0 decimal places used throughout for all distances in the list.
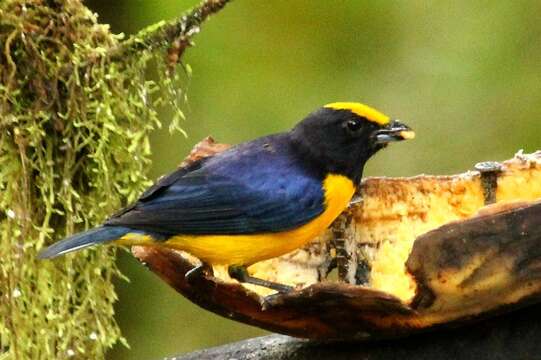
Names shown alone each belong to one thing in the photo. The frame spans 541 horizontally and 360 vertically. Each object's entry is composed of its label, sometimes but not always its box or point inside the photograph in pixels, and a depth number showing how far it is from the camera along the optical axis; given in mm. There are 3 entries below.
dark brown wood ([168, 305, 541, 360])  5203
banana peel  4379
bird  6258
